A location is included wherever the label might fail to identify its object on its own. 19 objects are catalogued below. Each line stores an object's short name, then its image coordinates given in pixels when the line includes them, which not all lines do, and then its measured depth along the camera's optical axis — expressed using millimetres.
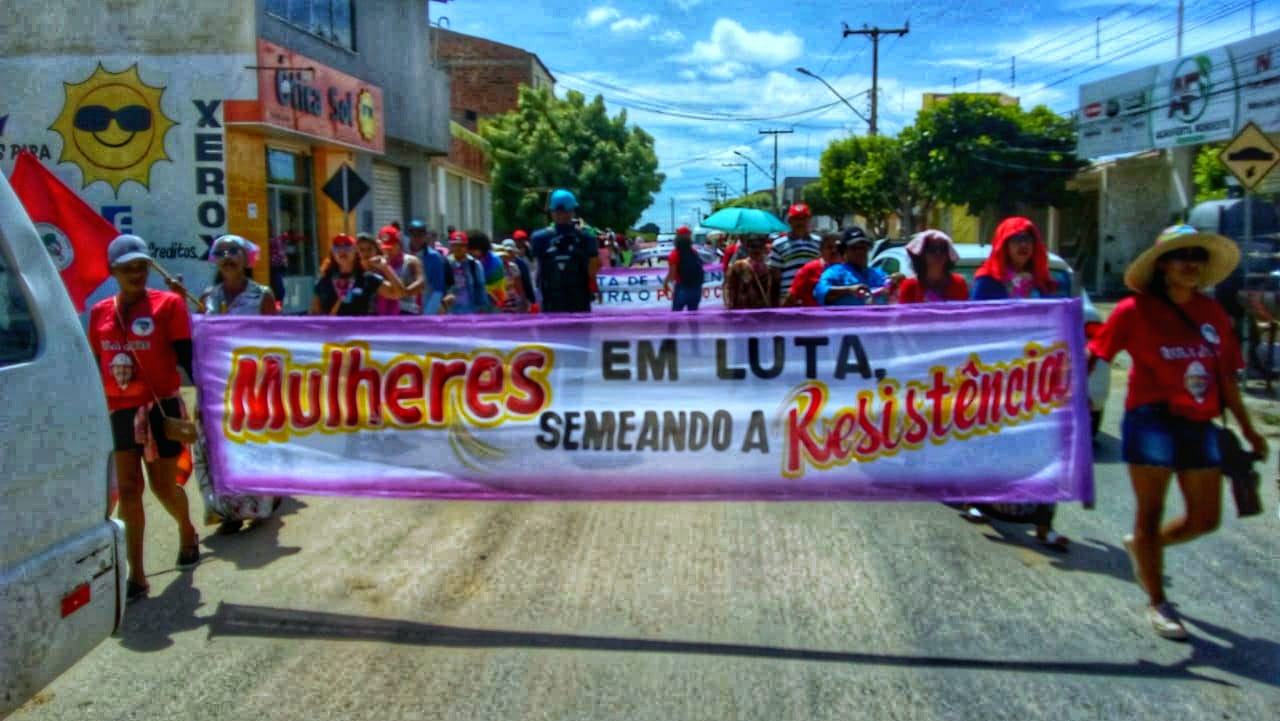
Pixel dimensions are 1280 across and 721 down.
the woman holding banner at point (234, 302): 6496
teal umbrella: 14187
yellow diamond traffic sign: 12891
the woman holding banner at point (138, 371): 5379
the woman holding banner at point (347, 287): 8070
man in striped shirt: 10039
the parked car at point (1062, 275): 8773
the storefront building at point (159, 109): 16047
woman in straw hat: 4578
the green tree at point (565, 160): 40156
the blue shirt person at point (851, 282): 7398
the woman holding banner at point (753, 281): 9844
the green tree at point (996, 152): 36062
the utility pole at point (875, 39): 44781
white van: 2982
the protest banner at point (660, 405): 5078
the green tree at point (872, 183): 45062
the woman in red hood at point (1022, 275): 6145
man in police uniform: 9727
